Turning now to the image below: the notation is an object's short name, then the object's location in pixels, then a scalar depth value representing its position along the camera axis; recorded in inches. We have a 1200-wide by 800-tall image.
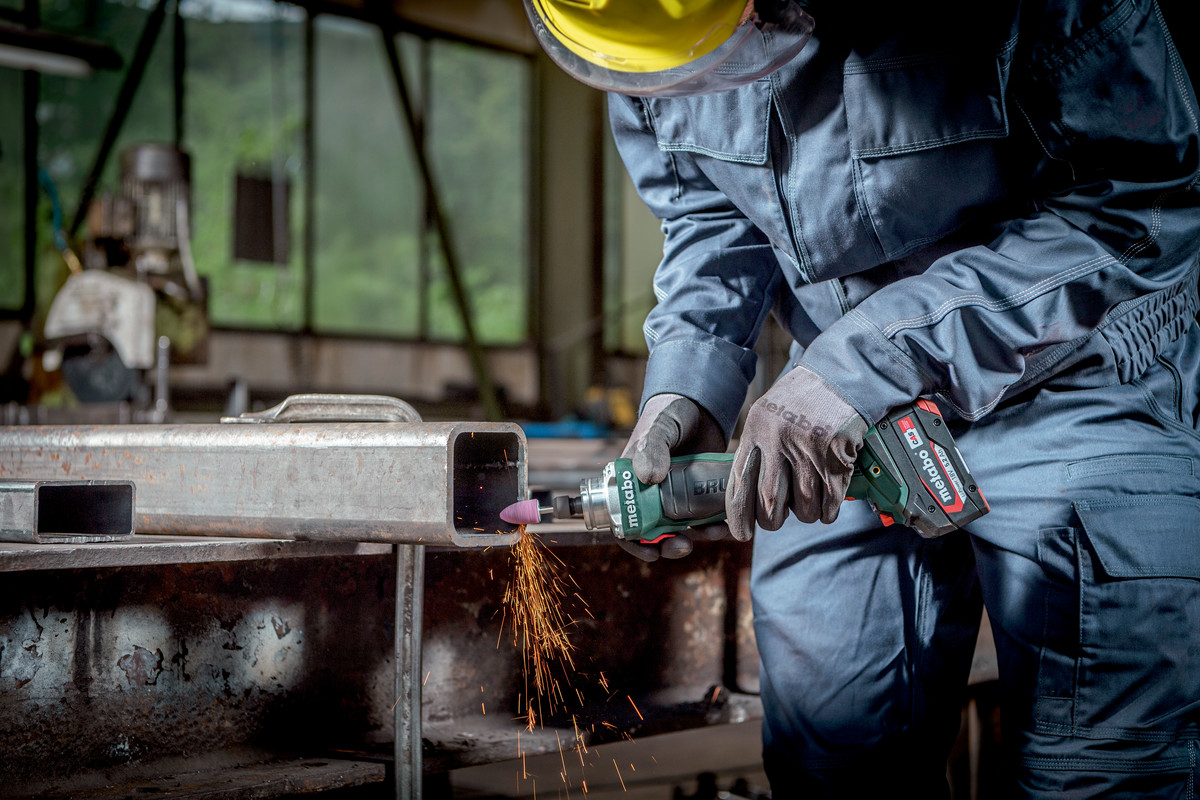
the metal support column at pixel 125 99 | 250.9
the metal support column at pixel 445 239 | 301.0
